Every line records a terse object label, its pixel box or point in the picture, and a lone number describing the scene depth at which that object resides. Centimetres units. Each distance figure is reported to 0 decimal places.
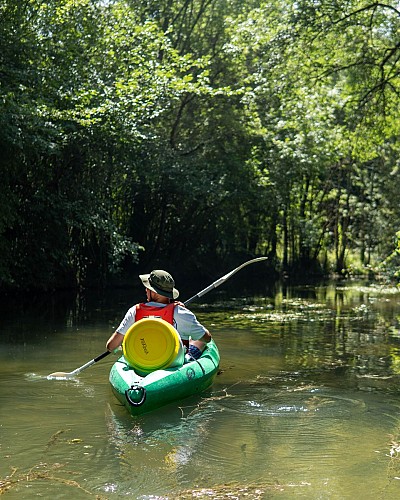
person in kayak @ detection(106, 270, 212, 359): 764
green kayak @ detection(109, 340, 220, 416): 688
